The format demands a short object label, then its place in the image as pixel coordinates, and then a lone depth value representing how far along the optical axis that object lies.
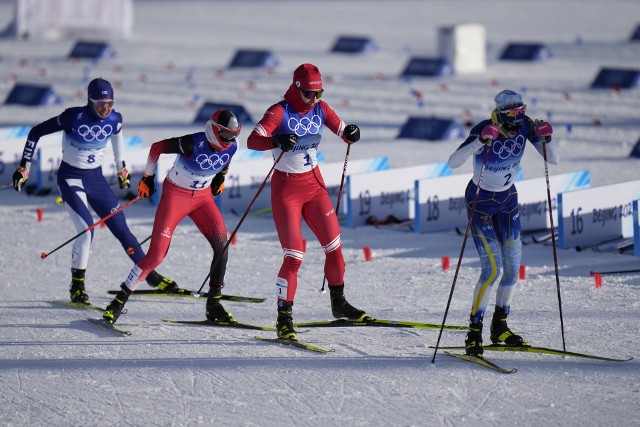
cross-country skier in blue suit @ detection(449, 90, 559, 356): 17.72
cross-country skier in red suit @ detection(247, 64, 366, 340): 18.81
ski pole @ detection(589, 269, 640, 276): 23.77
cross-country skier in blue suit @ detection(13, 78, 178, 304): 21.75
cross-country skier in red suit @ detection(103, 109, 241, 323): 19.58
